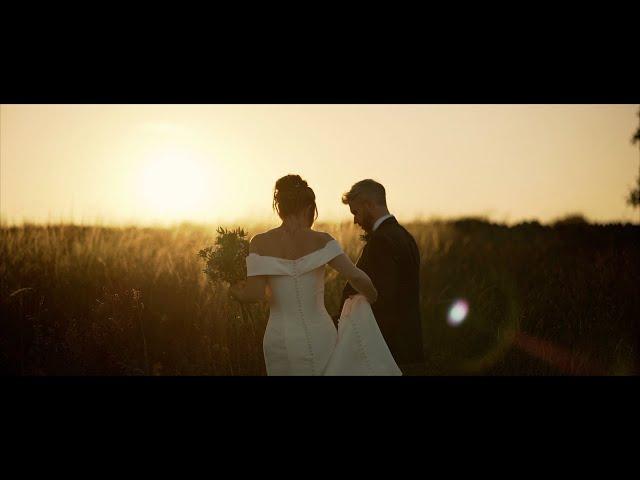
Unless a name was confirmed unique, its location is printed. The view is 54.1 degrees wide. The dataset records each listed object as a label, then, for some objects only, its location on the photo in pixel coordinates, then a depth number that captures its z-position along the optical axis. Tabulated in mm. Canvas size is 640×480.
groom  5066
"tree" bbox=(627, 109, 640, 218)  22078
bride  4379
